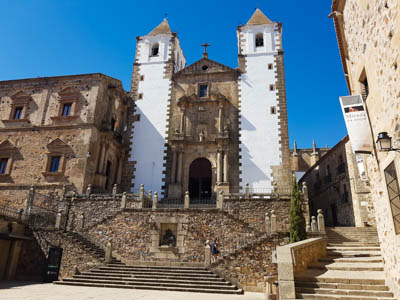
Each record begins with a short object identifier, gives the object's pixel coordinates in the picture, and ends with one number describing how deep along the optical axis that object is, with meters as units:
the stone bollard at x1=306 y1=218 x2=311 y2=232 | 15.09
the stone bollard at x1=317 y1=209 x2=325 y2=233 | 14.09
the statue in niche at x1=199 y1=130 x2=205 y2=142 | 23.02
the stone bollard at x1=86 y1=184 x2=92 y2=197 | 19.06
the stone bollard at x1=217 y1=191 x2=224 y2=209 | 17.09
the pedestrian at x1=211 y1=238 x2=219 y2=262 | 14.23
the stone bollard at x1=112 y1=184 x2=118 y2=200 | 18.70
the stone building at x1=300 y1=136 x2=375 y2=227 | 20.17
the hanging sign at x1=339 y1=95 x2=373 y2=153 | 7.46
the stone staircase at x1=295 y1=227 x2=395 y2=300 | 6.96
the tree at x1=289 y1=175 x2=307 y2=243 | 13.22
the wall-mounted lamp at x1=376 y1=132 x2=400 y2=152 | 5.61
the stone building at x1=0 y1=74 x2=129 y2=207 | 20.52
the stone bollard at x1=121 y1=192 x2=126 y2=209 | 17.66
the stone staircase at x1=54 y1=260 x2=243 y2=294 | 12.34
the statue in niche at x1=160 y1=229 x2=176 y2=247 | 16.39
